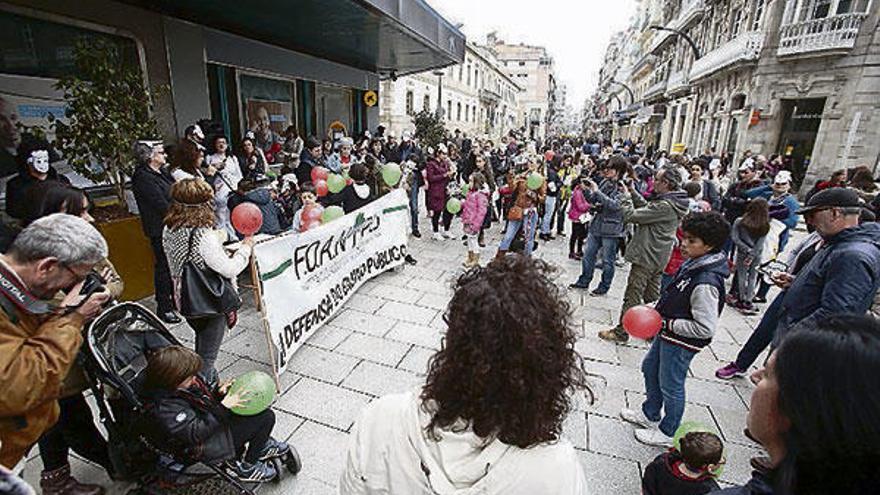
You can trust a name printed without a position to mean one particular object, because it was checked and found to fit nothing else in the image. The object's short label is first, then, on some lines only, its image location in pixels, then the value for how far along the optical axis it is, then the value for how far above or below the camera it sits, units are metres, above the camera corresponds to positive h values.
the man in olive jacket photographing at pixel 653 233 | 4.01 -0.84
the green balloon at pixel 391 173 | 6.48 -0.55
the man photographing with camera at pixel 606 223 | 5.13 -1.02
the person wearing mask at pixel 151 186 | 4.21 -0.58
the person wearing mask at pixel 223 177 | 5.55 -0.63
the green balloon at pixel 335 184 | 5.83 -0.67
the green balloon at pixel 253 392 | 2.27 -1.41
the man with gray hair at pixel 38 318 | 1.53 -0.75
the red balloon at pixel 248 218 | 3.47 -0.71
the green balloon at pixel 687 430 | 2.13 -1.48
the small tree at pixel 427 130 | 16.20 +0.32
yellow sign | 13.91 +1.27
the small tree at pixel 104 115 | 4.52 +0.14
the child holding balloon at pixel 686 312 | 2.67 -1.07
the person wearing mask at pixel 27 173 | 3.52 -0.42
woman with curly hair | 1.04 -0.71
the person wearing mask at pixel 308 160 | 7.23 -0.45
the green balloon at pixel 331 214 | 4.93 -0.92
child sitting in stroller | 1.98 -1.38
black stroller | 2.03 -1.39
